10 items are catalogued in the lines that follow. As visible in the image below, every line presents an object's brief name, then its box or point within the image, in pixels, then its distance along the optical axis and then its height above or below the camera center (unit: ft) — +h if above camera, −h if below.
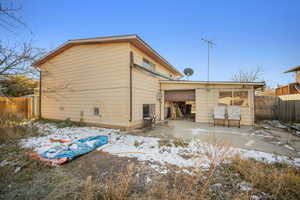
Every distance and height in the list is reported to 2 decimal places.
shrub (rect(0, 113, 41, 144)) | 14.49 -4.06
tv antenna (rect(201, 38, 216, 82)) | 30.52 +15.57
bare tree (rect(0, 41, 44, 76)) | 13.91 +5.36
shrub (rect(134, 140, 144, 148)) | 13.45 -5.04
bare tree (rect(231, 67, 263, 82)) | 62.37 +15.21
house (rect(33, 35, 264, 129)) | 20.33 +3.04
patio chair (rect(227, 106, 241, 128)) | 23.43 -2.31
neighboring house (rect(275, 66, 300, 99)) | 40.65 +5.42
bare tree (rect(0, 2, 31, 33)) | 10.21 +7.59
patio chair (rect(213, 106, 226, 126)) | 24.63 -2.45
